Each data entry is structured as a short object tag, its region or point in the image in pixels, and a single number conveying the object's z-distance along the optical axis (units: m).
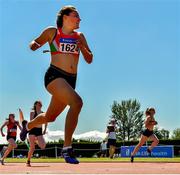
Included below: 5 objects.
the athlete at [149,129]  16.09
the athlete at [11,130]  16.56
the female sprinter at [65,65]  7.81
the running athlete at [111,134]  24.17
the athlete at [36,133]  13.14
